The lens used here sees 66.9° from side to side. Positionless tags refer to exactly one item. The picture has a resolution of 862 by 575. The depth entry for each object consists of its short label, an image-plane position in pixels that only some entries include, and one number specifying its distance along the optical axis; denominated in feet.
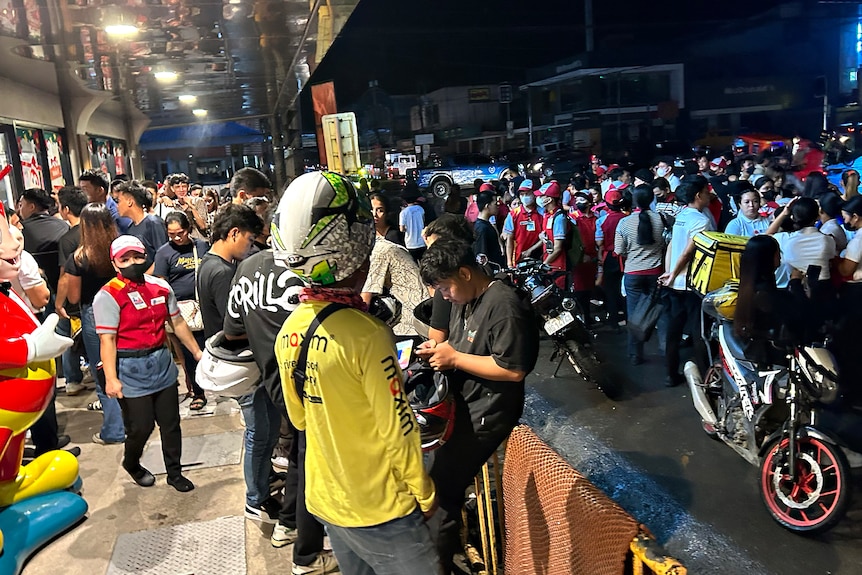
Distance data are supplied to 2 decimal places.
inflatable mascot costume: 9.86
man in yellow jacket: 5.53
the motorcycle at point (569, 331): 19.40
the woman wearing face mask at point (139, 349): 12.00
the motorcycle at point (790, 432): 11.19
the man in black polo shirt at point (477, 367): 8.17
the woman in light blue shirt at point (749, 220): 20.43
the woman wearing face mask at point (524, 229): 27.48
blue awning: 55.83
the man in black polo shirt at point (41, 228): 18.75
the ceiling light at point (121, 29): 22.36
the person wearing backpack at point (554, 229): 24.41
